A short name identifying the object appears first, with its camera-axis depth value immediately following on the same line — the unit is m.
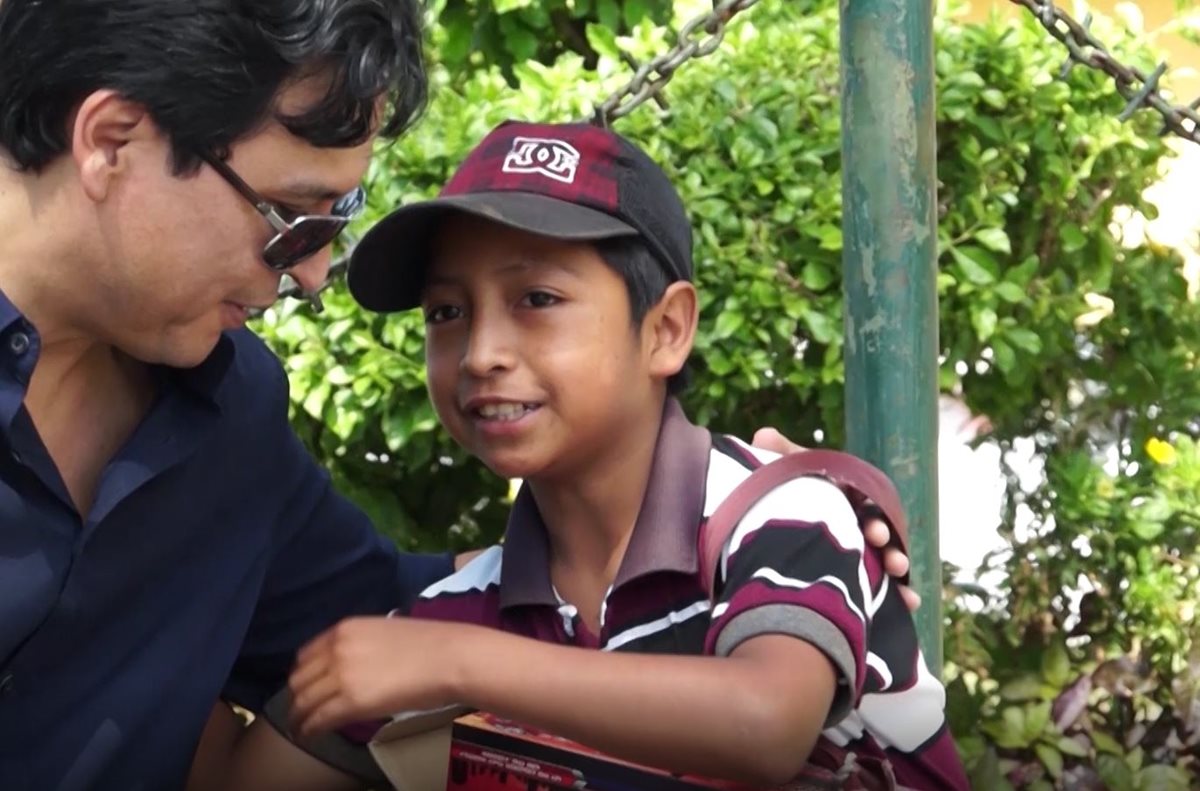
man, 2.24
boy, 2.13
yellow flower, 4.26
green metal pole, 2.95
